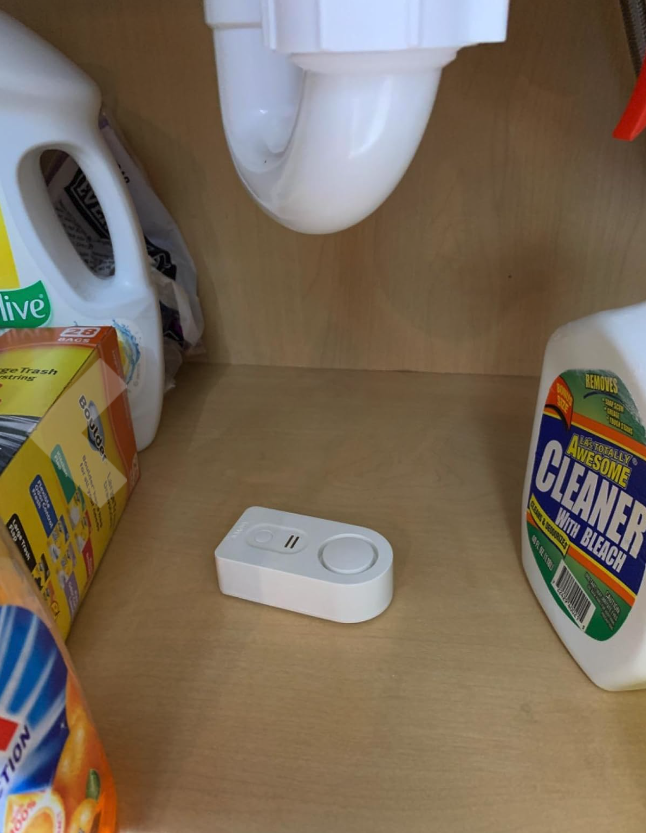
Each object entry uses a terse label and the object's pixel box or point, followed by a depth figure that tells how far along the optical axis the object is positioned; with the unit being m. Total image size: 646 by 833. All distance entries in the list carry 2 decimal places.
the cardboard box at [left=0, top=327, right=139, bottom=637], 0.40
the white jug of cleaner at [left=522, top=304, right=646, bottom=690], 0.36
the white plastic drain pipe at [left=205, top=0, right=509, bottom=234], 0.28
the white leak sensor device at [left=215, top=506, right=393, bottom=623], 0.43
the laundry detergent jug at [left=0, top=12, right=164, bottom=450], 0.50
